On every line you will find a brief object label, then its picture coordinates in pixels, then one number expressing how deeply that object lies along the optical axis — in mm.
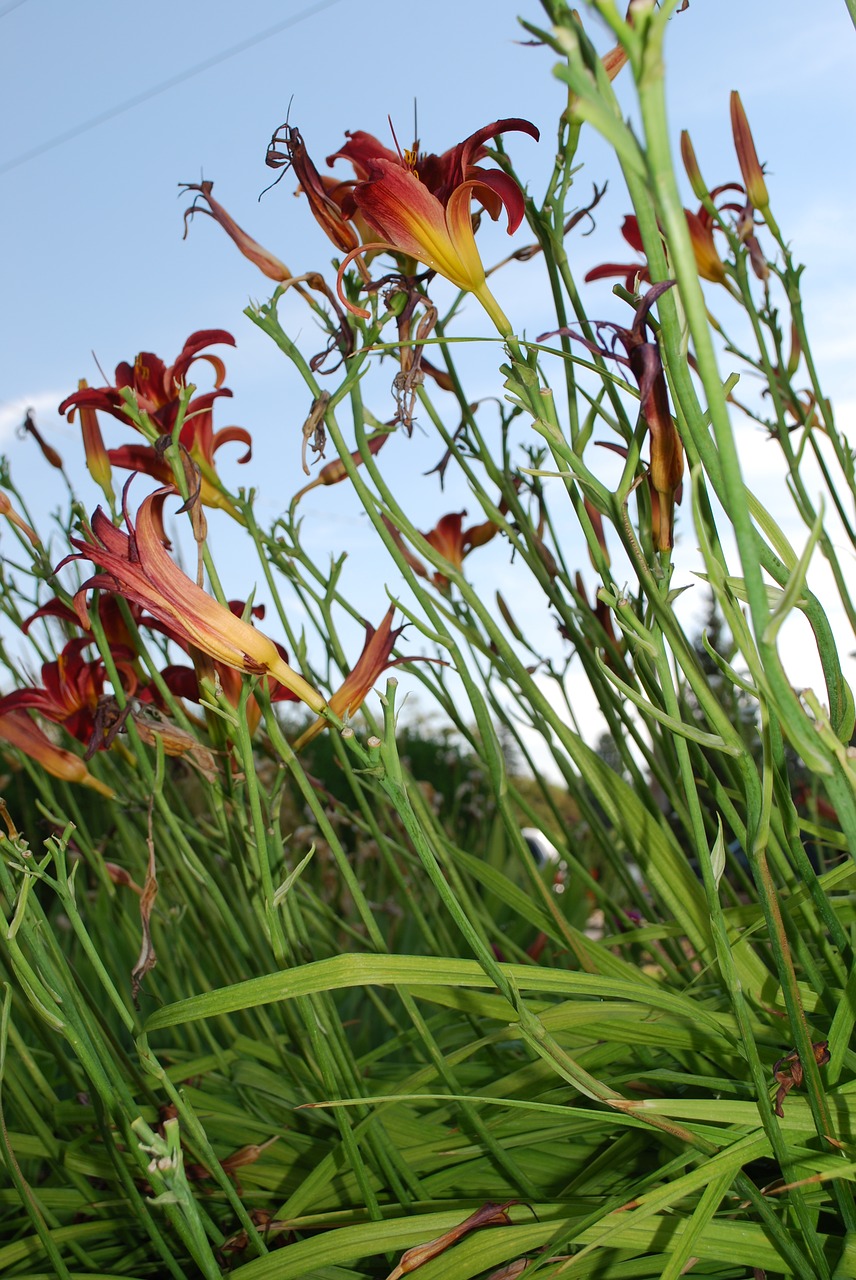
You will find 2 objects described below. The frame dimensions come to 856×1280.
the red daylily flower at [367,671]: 619
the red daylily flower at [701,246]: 856
